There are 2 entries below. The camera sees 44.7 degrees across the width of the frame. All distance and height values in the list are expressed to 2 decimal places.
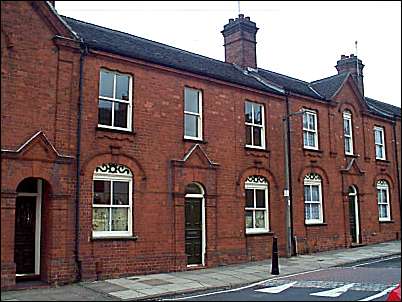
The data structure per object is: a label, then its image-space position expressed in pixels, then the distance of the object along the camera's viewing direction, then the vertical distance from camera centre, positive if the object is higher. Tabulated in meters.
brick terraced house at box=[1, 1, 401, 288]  13.49 +2.12
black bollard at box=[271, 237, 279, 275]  15.51 -1.34
